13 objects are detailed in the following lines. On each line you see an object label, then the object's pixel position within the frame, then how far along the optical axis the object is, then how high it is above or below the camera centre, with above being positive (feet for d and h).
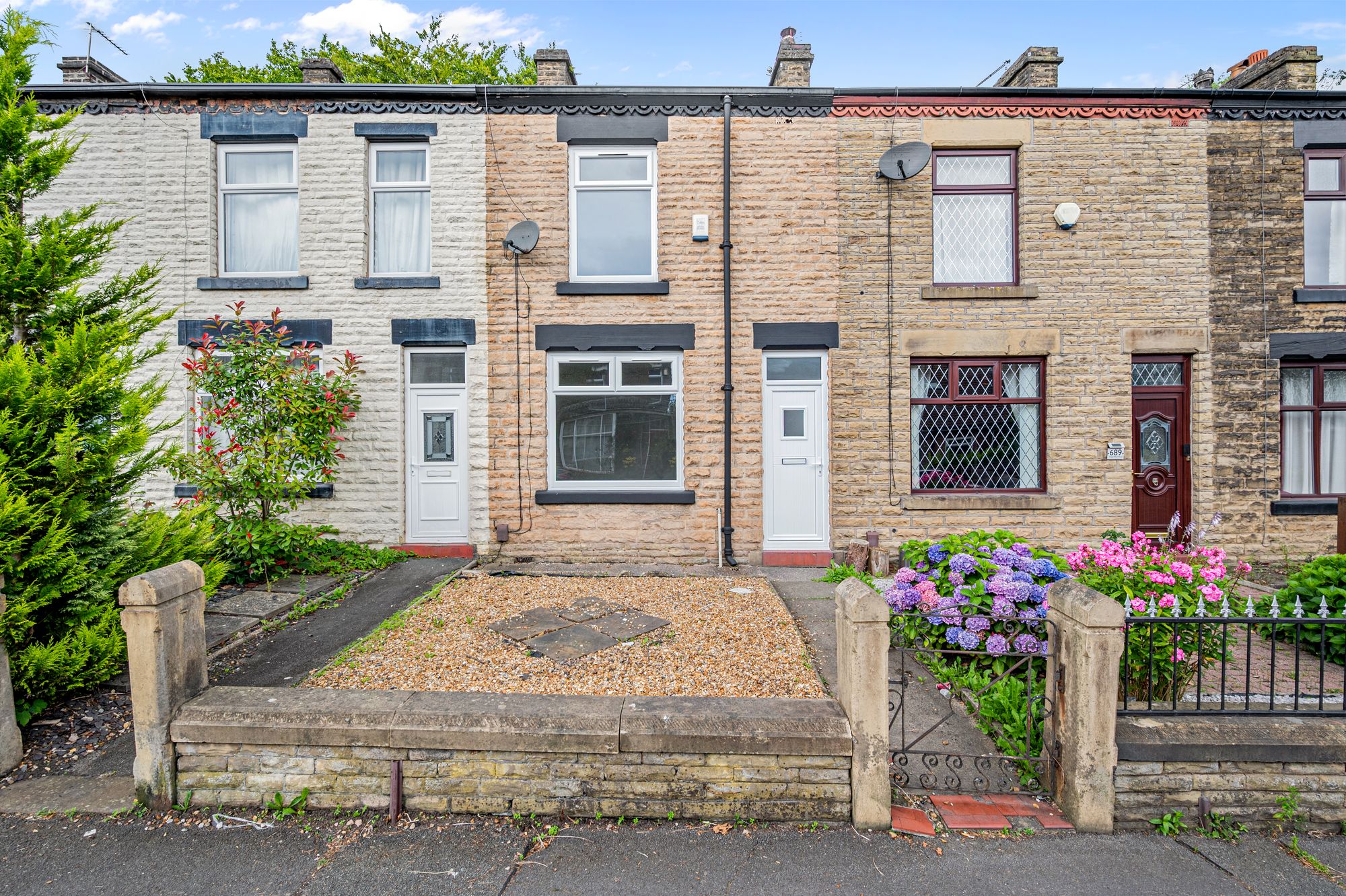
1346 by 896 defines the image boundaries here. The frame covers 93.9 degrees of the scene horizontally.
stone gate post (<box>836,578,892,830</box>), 10.52 -4.49
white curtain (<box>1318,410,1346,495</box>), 28.68 -0.22
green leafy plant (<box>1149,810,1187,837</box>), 10.57 -6.41
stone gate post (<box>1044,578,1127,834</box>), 10.46 -4.47
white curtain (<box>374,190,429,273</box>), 28.73 +9.43
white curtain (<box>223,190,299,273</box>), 28.76 +9.60
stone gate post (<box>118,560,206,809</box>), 10.93 -4.16
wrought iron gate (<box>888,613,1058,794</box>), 11.49 -5.84
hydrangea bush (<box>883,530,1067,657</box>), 13.65 -3.56
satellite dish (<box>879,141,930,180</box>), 26.81 +12.19
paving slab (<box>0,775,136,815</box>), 11.07 -6.44
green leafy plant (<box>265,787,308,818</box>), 10.89 -6.34
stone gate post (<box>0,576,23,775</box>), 12.08 -5.63
